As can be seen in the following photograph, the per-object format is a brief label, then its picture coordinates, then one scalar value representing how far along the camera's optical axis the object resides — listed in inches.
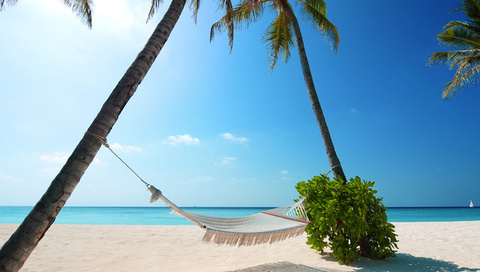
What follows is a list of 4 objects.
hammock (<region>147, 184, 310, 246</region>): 89.9
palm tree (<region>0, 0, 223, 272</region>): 53.6
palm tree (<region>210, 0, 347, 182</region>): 142.3
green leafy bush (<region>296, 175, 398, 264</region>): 113.3
